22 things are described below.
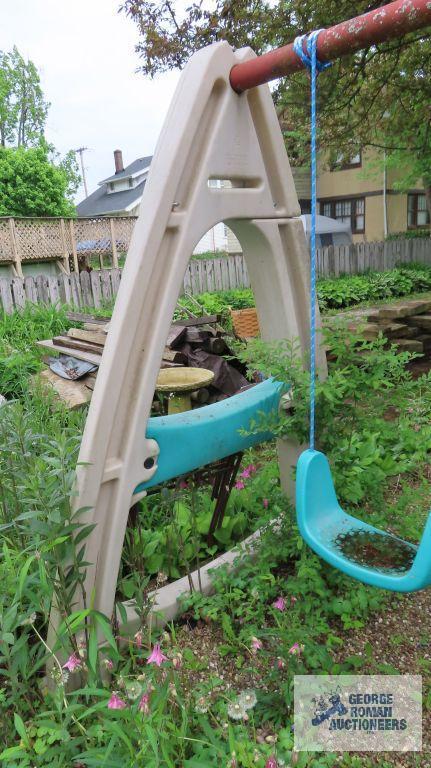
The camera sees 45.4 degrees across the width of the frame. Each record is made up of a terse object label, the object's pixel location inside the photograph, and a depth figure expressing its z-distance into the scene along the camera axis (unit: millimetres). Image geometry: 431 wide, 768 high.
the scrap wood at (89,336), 5262
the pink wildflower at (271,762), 1345
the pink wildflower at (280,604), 1908
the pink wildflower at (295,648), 1694
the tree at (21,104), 34625
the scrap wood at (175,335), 5055
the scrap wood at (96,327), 5613
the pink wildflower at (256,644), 1691
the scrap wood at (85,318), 6418
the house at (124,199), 28875
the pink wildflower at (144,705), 1360
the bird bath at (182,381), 3957
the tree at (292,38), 6359
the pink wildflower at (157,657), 1438
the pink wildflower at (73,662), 1479
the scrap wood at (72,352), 4871
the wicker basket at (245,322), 7012
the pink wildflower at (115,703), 1382
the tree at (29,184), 25844
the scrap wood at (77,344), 5092
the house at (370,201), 21672
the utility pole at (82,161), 42588
